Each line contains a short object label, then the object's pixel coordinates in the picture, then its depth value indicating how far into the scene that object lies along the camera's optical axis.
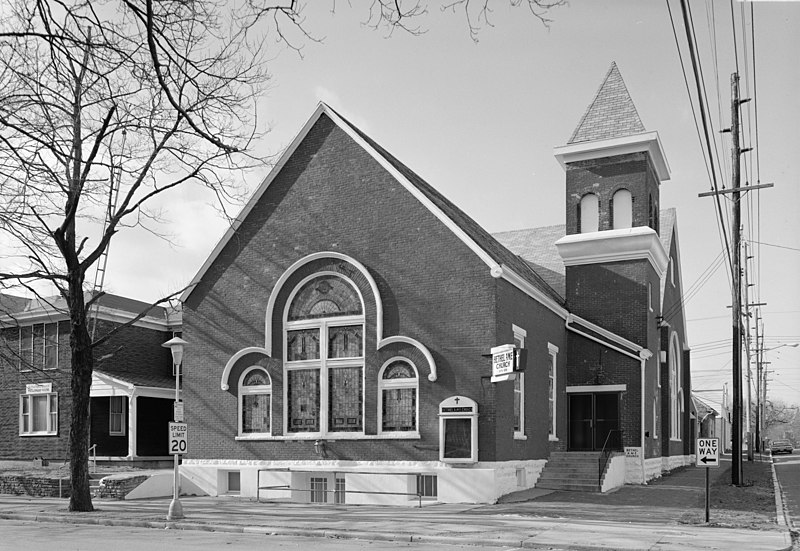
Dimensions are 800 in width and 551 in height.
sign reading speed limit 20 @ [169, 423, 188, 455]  20.83
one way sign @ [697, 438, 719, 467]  17.89
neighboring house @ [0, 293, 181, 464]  34.38
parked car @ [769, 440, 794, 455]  90.50
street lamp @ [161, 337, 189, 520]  20.45
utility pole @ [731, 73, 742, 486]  29.28
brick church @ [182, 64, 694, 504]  24.11
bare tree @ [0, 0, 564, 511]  11.30
